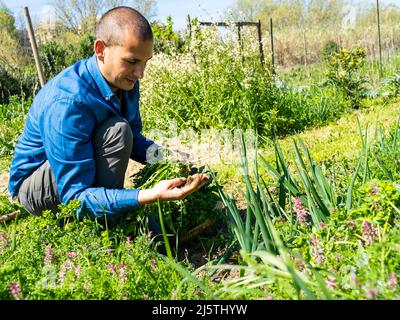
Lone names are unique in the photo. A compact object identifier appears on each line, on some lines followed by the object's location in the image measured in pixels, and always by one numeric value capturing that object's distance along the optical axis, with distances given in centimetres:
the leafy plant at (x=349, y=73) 564
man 206
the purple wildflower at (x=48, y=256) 161
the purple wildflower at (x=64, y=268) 148
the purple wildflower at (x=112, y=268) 154
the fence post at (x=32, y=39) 571
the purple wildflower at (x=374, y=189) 157
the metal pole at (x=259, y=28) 668
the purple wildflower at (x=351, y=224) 148
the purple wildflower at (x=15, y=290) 128
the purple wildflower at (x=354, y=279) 111
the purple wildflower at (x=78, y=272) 151
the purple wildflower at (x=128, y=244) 181
